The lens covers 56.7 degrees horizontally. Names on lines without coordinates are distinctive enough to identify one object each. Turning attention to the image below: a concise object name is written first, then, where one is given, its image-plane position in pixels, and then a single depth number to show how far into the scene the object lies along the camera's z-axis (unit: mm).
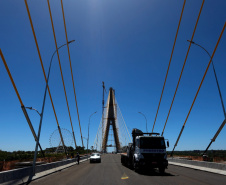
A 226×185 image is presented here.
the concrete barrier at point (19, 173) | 10061
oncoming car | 31953
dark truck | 15578
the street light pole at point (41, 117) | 15734
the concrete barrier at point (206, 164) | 15677
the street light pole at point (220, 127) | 20688
